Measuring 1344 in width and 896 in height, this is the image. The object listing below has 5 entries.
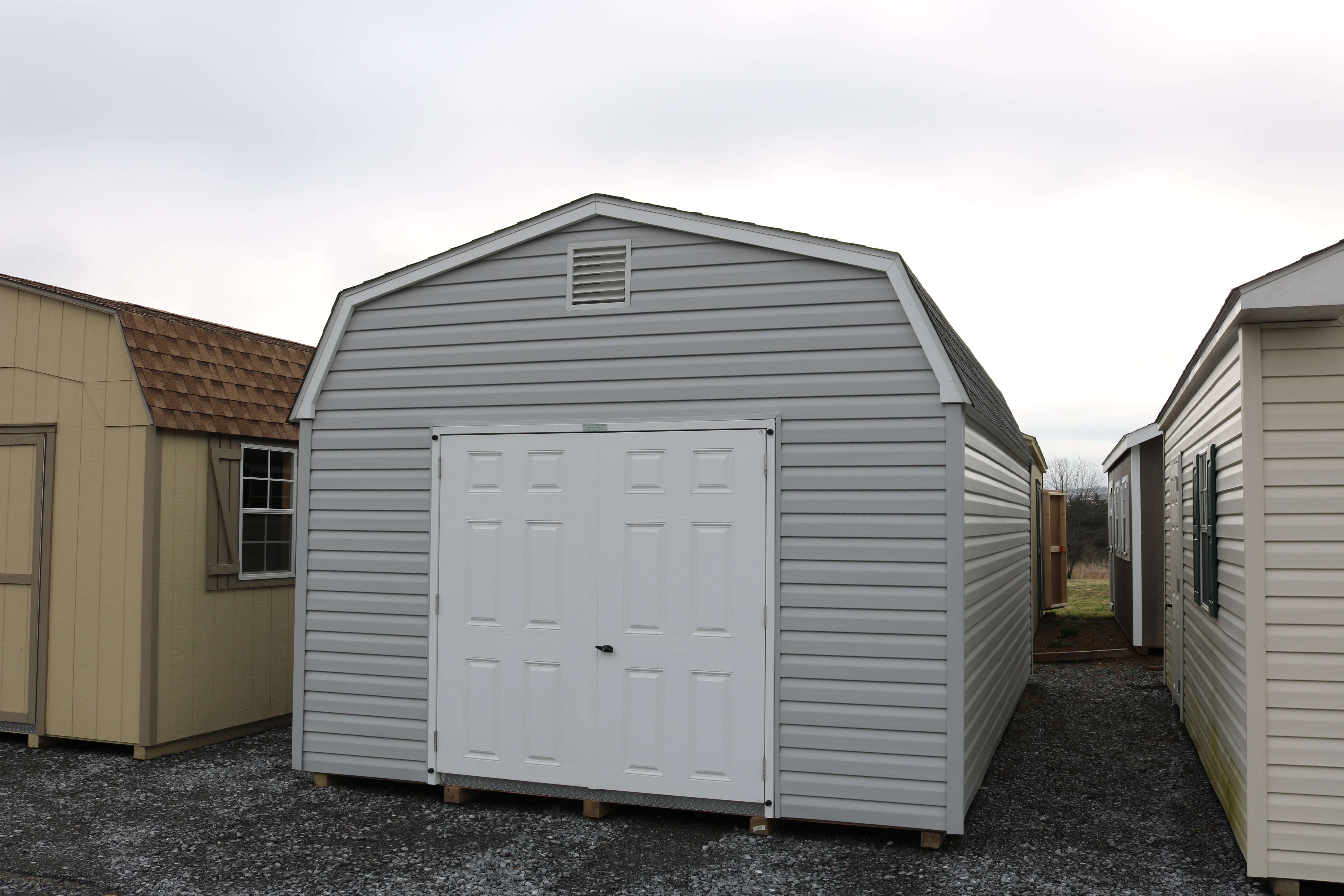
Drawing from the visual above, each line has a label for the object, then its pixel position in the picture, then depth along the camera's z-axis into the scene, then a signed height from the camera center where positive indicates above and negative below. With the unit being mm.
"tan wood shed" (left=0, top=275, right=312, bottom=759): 6430 -323
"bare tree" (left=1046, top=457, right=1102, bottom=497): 41375 +980
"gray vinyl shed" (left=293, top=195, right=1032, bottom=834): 4656 -196
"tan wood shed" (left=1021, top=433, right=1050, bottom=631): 13977 -641
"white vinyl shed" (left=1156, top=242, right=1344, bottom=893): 3916 -306
